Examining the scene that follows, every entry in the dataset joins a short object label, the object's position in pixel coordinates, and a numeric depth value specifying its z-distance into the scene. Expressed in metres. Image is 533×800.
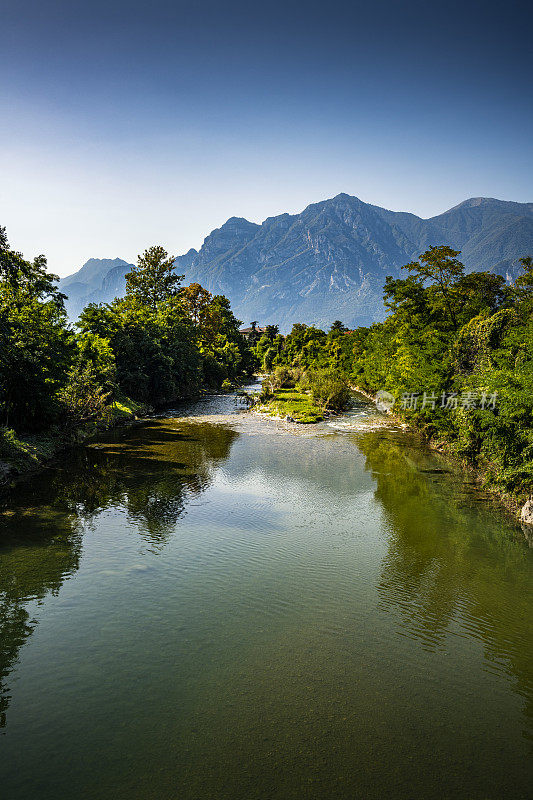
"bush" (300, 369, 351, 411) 50.28
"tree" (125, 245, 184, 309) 74.94
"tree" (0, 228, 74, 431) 23.09
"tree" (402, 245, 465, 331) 35.50
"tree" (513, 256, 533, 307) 32.42
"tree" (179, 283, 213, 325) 79.06
